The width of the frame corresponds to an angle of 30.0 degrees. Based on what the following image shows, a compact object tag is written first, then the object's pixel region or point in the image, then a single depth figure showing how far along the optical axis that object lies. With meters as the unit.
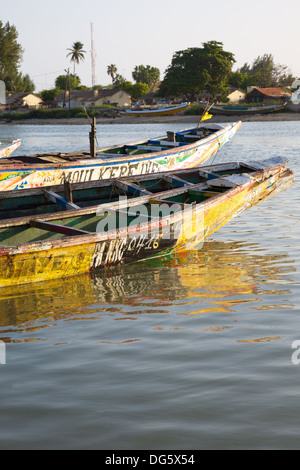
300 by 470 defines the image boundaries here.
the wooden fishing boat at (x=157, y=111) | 66.00
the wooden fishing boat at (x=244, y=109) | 63.50
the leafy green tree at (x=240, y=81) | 88.06
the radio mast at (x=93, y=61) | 108.34
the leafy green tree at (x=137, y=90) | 95.84
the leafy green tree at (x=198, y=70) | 74.94
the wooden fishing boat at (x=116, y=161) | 10.91
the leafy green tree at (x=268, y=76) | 94.15
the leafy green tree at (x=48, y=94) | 96.25
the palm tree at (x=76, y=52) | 105.19
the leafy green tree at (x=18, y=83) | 98.57
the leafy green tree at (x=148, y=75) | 115.06
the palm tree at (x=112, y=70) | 122.31
